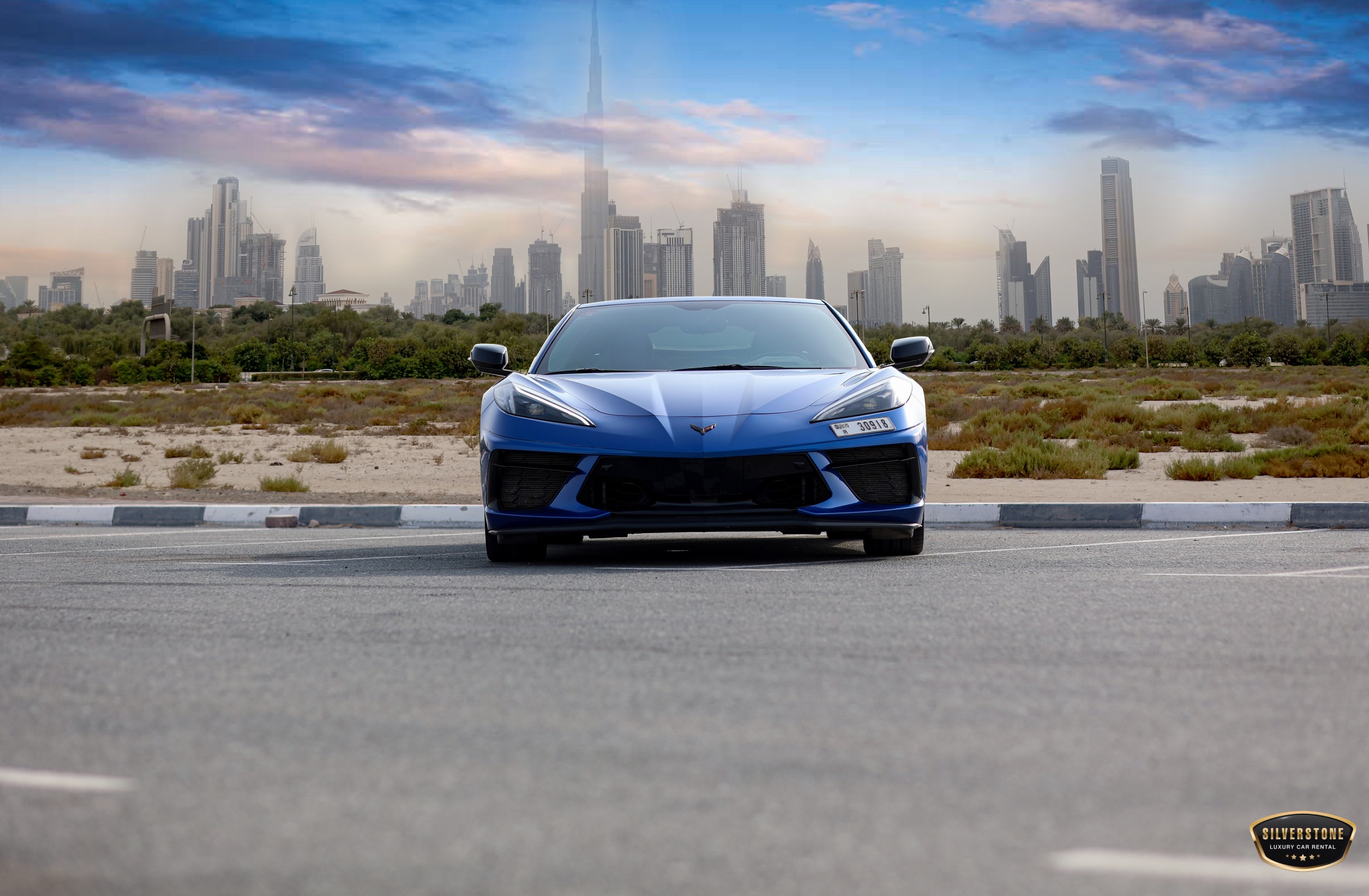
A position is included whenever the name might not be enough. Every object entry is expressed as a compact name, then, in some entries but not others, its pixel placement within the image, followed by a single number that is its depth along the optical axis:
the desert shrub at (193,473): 14.89
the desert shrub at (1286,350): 97.88
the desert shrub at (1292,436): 21.20
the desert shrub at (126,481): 15.75
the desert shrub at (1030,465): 15.08
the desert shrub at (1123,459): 16.72
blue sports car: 5.86
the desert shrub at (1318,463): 15.00
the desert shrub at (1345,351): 92.69
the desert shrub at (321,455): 19.59
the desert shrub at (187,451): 21.04
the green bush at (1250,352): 97.50
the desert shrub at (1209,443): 19.91
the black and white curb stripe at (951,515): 9.14
